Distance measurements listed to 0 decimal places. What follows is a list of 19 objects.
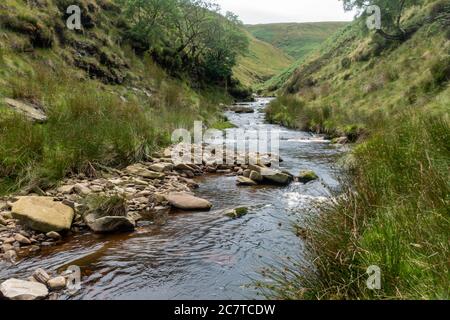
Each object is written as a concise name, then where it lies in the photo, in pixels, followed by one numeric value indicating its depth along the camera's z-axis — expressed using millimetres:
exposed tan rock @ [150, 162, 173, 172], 8914
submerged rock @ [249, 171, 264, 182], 9133
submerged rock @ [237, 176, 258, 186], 8875
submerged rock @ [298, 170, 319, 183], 9283
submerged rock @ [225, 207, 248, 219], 6520
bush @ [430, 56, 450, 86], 14396
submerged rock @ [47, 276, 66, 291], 3884
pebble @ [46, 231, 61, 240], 5188
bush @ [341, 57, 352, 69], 29438
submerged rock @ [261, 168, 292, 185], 8962
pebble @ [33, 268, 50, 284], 3970
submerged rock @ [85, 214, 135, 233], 5496
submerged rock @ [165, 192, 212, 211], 6844
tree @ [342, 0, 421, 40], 23312
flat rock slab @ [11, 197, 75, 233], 5199
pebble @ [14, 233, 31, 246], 4913
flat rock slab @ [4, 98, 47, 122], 7895
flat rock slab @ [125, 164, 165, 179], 8328
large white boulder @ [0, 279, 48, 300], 3531
